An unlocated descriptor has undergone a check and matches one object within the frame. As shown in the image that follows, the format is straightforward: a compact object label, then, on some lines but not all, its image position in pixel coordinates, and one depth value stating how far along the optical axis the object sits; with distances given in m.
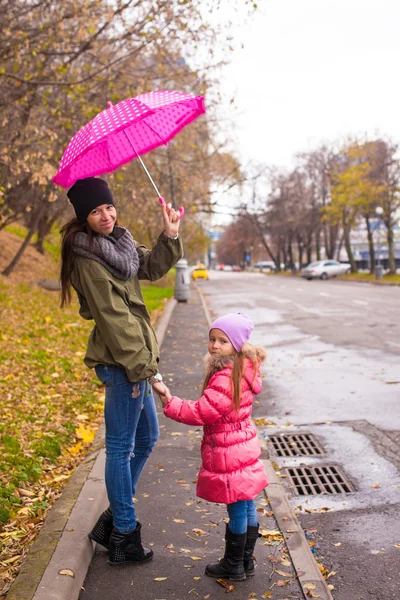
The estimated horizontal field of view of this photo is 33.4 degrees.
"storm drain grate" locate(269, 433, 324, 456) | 6.01
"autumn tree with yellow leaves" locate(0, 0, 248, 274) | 10.42
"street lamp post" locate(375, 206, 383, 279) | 42.69
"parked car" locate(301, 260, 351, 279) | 51.12
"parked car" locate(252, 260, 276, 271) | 118.68
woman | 3.45
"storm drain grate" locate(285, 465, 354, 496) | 5.07
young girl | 3.45
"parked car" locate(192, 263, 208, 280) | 61.60
